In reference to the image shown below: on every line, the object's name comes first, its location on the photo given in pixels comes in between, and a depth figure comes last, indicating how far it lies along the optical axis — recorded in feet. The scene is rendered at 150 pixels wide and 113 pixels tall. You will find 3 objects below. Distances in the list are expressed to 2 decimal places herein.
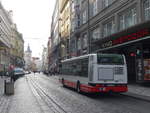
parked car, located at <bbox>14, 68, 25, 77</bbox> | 146.26
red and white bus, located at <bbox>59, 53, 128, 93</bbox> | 34.47
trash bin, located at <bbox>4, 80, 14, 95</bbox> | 39.54
